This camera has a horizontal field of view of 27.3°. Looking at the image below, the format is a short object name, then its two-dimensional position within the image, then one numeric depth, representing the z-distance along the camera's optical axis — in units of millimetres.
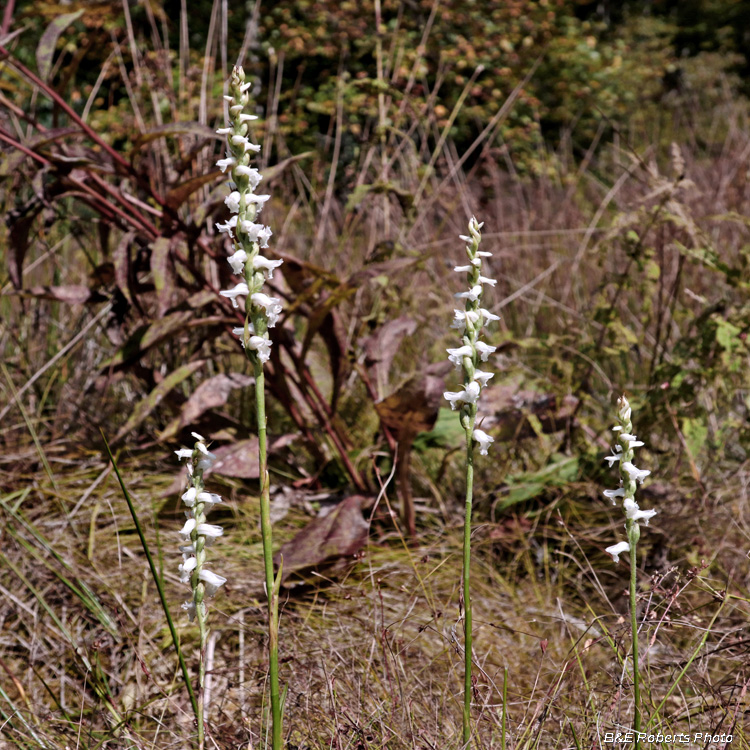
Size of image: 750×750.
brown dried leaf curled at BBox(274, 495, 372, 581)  884
